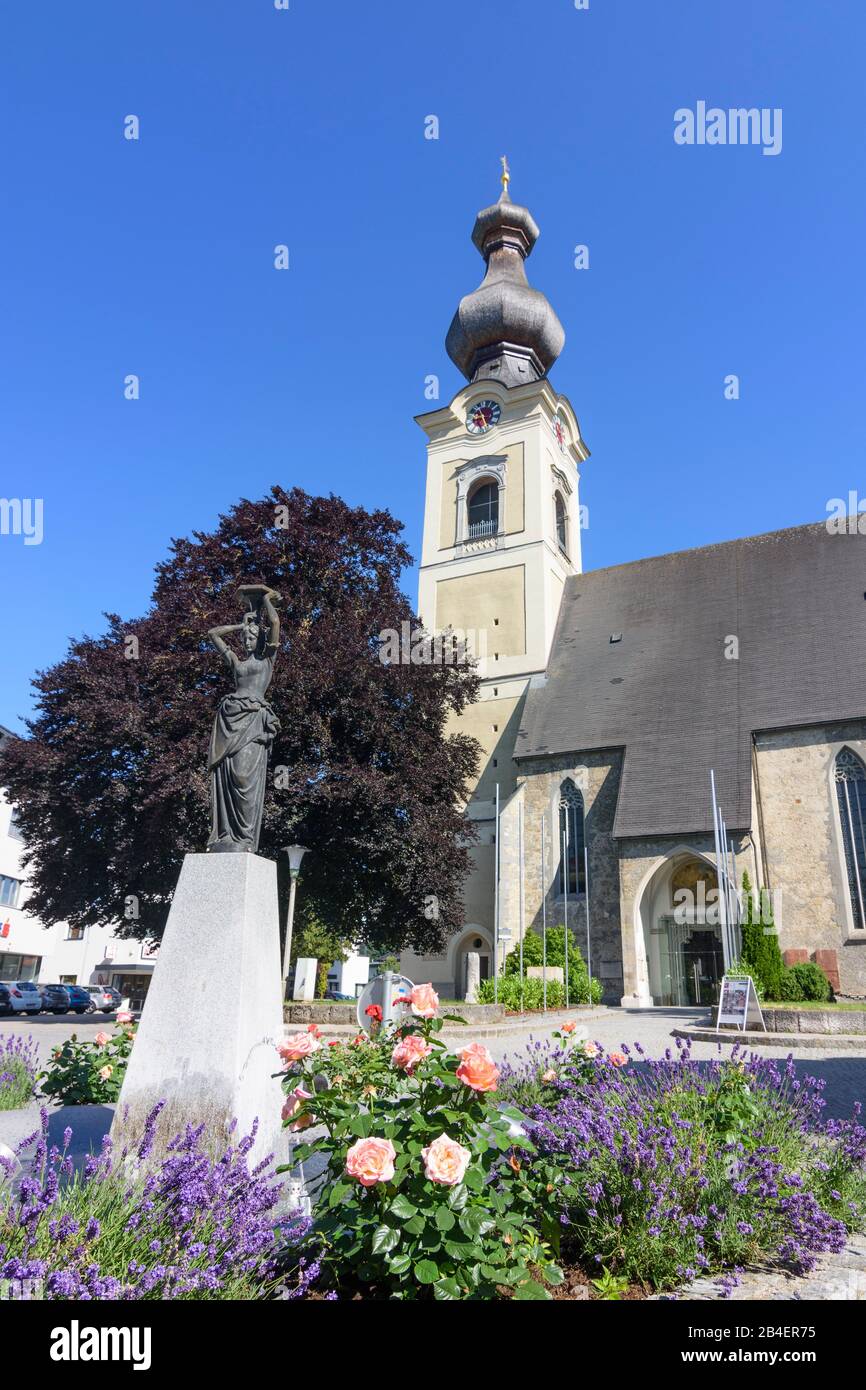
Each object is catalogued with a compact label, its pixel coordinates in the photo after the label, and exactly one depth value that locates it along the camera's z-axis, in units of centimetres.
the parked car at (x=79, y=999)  3078
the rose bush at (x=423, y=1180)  282
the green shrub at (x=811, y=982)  1866
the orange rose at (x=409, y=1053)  339
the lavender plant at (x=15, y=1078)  737
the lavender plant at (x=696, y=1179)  358
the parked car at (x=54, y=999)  2860
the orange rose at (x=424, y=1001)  371
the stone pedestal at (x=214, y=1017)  460
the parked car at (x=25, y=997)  2591
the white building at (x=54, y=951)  3722
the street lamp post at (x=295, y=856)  1594
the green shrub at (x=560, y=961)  2148
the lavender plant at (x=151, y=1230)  247
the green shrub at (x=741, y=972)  1739
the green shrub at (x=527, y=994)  2031
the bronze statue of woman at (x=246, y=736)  575
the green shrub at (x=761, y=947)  1866
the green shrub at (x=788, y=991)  1861
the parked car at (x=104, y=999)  3378
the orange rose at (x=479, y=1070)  311
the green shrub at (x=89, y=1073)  717
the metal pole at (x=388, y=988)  1001
